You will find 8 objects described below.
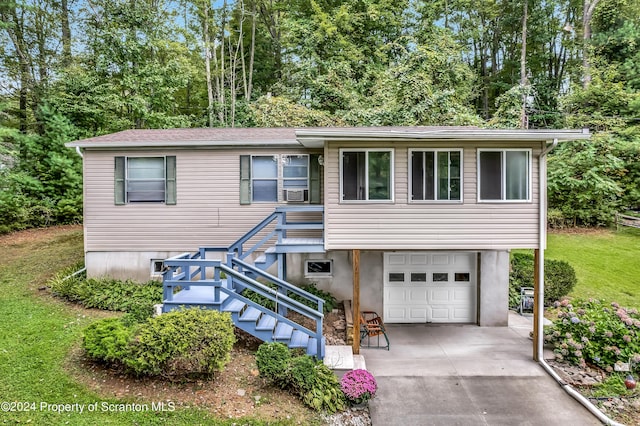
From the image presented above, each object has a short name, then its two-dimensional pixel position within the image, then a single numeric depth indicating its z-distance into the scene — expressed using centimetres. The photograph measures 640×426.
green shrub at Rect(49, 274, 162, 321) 857
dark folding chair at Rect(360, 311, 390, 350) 775
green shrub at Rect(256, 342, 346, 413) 550
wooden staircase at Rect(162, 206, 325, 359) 670
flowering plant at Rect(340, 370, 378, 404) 561
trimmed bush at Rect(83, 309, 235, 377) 540
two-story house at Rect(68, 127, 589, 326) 952
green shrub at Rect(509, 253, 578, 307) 1030
